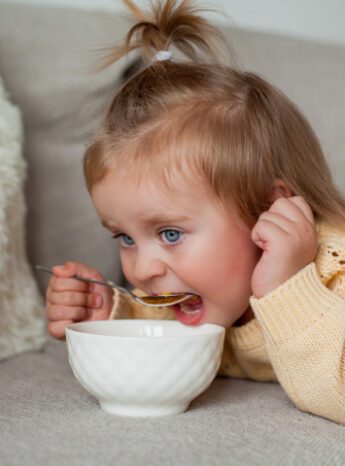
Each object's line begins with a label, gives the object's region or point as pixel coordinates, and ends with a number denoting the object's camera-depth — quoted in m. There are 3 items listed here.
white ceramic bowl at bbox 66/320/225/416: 0.87
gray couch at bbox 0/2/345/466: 0.92
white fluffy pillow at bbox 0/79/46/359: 1.25
